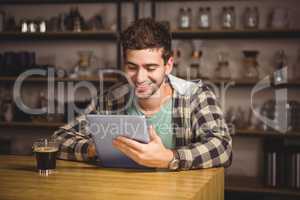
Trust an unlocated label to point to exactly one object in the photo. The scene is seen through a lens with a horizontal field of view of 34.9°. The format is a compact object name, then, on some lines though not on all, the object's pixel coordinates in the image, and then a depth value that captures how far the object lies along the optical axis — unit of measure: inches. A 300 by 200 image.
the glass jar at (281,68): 137.6
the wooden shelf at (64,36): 146.6
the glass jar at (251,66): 139.2
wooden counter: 53.0
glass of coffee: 65.4
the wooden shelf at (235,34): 135.0
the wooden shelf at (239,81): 136.4
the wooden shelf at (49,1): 153.9
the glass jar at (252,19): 138.1
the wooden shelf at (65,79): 145.9
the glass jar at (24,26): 153.7
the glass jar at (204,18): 141.4
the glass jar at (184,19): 142.6
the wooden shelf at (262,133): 132.9
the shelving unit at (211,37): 134.0
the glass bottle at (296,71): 137.3
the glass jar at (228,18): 139.8
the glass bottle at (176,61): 143.3
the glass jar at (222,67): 142.7
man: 65.9
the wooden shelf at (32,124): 150.4
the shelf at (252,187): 132.4
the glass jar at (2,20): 157.5
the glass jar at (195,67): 143.3
